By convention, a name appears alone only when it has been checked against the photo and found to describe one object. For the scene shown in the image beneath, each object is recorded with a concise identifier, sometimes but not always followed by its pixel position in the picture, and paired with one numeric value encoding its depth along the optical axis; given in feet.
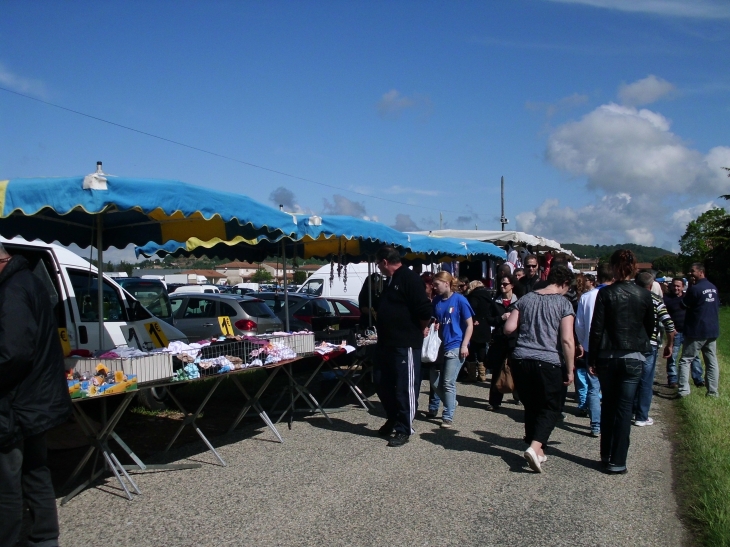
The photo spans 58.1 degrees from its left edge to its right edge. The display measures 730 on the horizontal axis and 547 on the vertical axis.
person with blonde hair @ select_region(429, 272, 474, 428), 23.38
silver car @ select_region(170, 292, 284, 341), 41.45
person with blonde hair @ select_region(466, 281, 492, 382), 32.14
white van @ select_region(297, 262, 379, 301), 72.43
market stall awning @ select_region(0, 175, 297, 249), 14.98
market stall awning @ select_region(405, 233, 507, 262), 34.55
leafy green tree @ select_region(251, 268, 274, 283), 270.46
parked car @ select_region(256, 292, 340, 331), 42.65
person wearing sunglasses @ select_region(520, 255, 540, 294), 28.91
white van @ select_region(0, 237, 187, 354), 22.41
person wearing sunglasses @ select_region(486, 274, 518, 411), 25.74
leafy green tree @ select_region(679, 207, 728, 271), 163.84
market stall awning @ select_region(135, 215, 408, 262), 24.03
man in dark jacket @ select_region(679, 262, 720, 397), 29.12
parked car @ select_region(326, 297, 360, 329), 50.78
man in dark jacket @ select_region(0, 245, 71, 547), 11.27
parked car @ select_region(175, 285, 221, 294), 86.12
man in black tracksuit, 20.94
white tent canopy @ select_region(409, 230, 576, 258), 47.97
